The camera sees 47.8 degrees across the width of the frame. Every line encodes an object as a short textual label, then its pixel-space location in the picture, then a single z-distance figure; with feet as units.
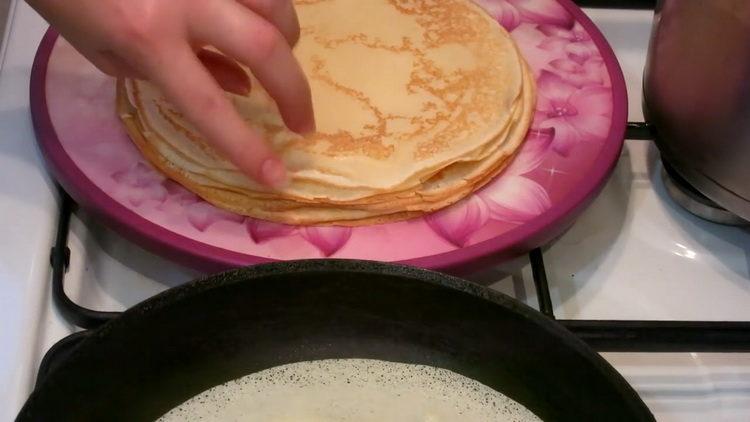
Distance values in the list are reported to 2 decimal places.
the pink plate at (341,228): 2.05
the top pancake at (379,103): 2.12
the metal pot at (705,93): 1.91
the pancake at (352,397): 1.75
